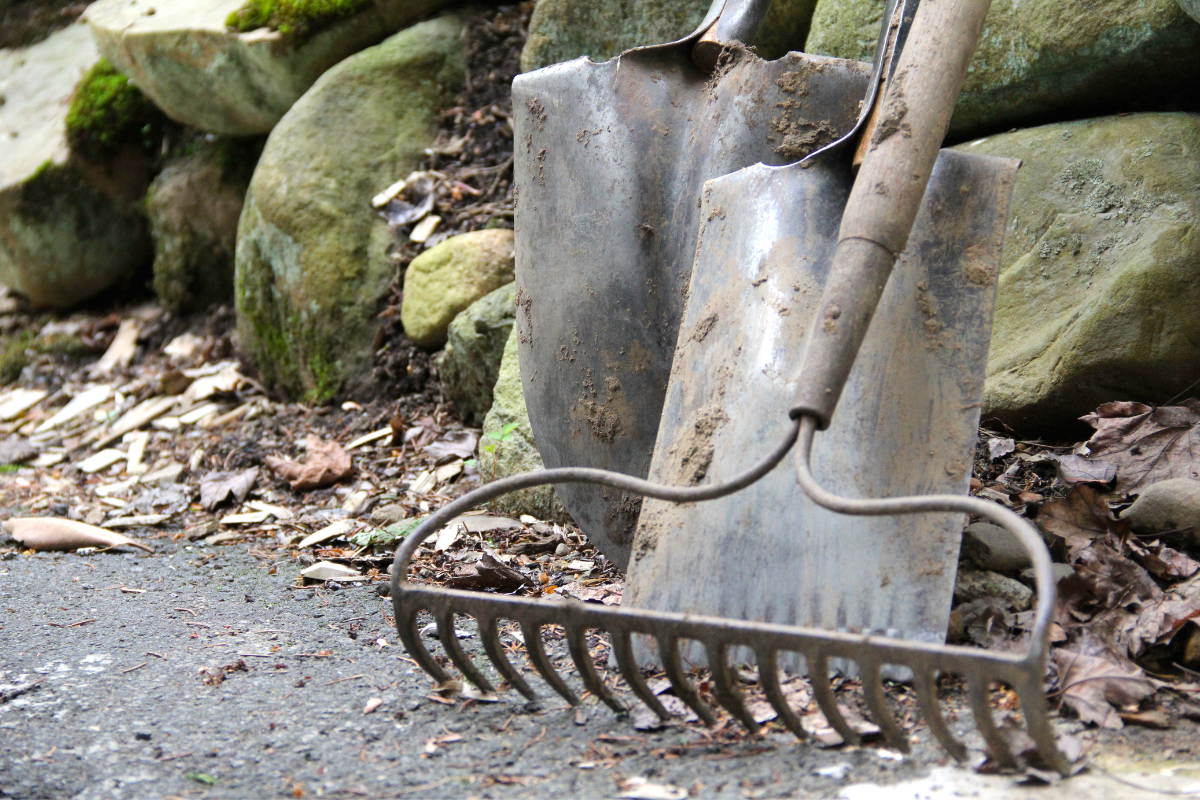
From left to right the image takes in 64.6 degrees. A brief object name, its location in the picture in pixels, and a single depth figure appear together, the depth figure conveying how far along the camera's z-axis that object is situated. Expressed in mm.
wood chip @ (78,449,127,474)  3781
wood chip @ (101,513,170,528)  2980
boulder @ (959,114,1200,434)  2127
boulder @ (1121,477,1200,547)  1750
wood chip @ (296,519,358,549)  2652
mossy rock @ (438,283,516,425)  3062
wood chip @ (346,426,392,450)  3303
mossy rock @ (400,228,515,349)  3277
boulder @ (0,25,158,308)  4996
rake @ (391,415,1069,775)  1151
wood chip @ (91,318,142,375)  4797
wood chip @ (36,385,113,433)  4352
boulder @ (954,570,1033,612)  1630
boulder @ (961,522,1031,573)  1715
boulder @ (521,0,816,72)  3156
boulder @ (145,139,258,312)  4605
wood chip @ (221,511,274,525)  2941
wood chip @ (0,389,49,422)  4602
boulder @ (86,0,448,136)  3982
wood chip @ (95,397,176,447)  4003
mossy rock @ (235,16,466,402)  3643
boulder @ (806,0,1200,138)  2322
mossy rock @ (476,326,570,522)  2631
